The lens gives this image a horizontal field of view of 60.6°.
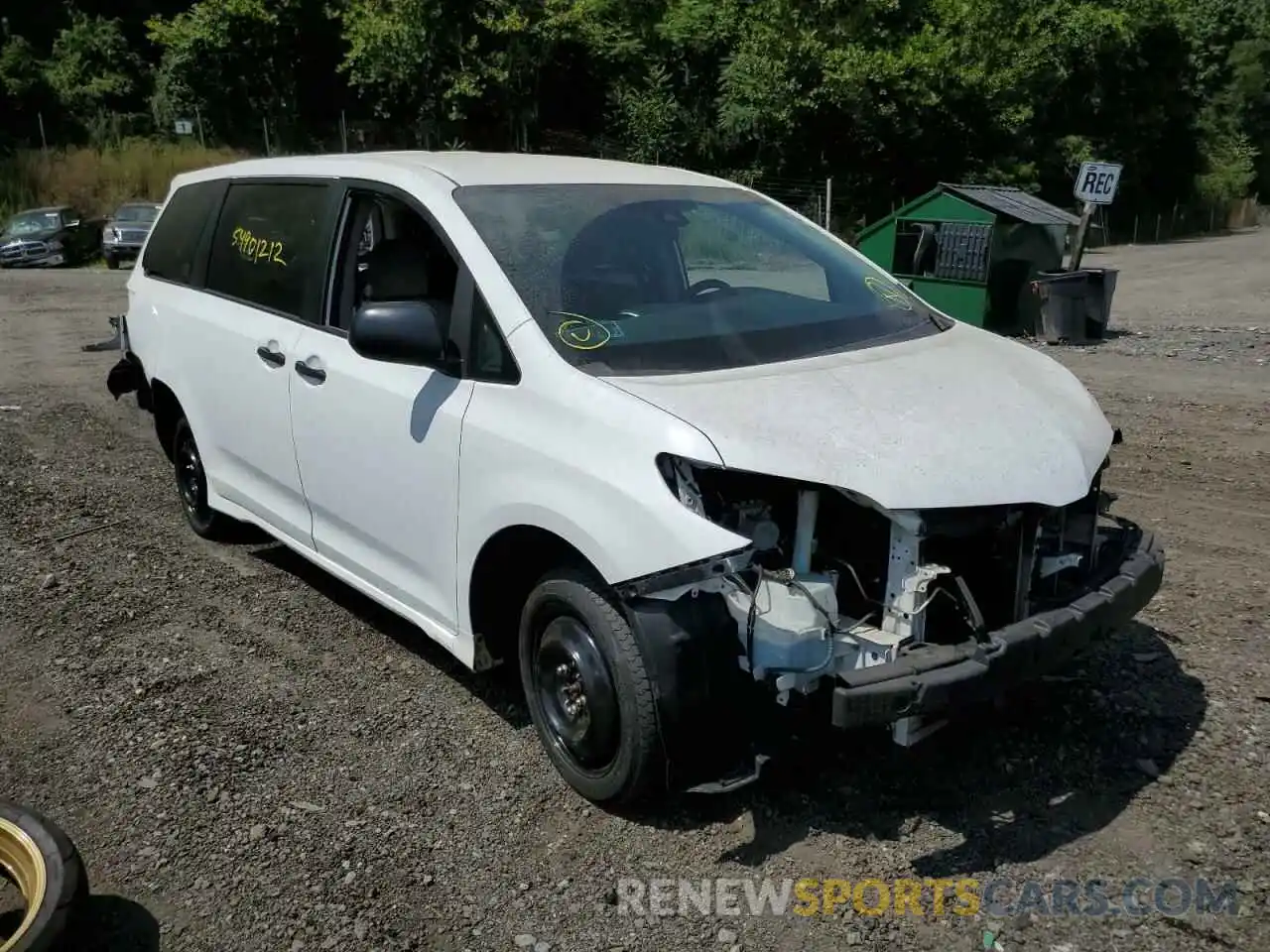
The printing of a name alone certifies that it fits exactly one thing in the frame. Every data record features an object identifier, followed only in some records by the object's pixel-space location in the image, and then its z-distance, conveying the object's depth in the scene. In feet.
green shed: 41.47
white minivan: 9.55
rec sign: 43.27
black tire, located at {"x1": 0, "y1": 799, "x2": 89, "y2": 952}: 8.61
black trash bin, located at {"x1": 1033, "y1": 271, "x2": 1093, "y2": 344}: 40.98
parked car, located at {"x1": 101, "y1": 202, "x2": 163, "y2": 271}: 81.97
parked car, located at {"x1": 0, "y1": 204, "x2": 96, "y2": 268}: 84.69
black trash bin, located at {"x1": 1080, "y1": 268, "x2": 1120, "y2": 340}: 41.57
